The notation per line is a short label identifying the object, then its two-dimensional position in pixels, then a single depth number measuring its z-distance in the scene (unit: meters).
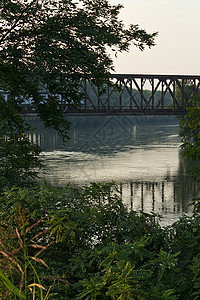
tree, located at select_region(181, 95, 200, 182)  15.72
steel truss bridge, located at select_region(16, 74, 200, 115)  119.82
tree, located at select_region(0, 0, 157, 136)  23.18
